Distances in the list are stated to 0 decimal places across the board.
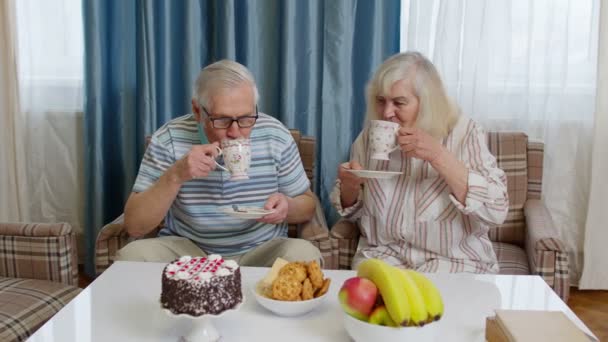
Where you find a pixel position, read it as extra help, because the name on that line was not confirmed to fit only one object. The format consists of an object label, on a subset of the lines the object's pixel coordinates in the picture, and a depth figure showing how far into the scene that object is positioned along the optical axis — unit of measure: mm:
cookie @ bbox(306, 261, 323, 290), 1331
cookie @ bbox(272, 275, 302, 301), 1302
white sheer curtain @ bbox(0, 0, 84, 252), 2869
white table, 1252
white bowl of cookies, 1298
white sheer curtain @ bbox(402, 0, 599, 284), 2621
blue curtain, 2619
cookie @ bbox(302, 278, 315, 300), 1306
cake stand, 1203
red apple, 1152
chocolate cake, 1146
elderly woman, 1868
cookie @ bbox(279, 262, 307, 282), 1322
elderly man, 1847
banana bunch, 1102
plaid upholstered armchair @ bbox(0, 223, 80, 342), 1776
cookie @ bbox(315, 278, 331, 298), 1329
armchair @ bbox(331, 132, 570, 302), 1897
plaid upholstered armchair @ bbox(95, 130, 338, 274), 2029
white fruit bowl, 1112
